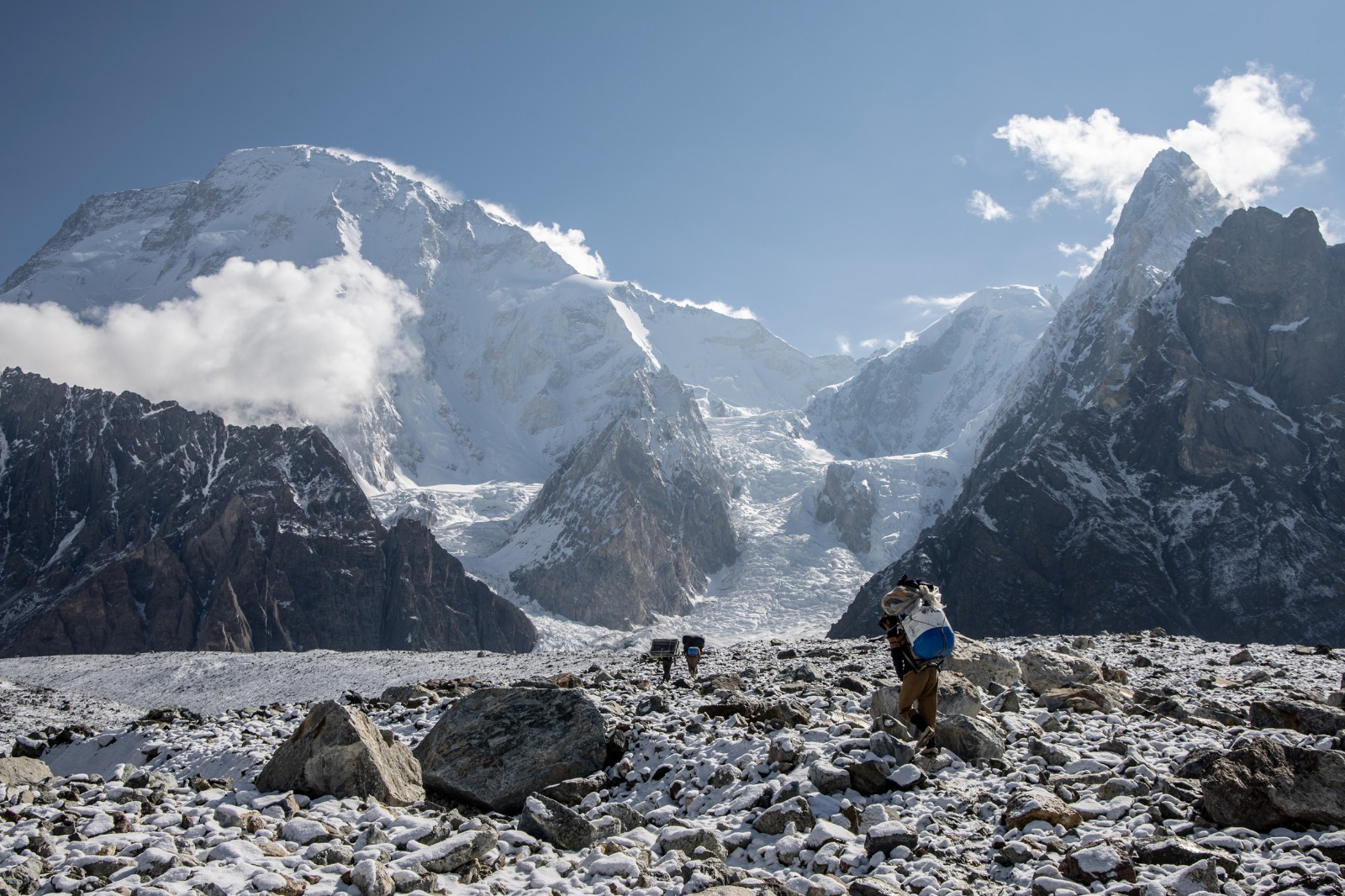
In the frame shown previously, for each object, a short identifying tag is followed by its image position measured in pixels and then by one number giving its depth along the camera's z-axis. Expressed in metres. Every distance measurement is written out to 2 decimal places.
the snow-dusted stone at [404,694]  20.98
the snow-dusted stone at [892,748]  11.08
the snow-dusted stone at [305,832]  8.81
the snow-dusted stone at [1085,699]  15.09
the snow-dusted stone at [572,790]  11.49
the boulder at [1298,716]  12.93
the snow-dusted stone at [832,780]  10.47
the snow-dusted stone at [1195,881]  7.21
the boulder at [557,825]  9.61
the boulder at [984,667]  20.19
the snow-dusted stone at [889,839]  8.76
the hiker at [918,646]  12.36
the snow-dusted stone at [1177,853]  7.62
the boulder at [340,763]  10.95
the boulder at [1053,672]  19.12
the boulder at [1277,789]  8.48
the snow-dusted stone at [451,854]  8.28
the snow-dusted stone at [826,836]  8.95
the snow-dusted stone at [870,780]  10.53
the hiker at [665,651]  28.00
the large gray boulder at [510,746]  12.00
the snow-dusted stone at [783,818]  9.57
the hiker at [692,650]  28.48
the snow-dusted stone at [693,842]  9.12
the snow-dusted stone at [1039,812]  8.98
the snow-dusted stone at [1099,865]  7.57
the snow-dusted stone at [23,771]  12.88
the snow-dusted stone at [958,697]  13.97
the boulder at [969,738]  11.66
